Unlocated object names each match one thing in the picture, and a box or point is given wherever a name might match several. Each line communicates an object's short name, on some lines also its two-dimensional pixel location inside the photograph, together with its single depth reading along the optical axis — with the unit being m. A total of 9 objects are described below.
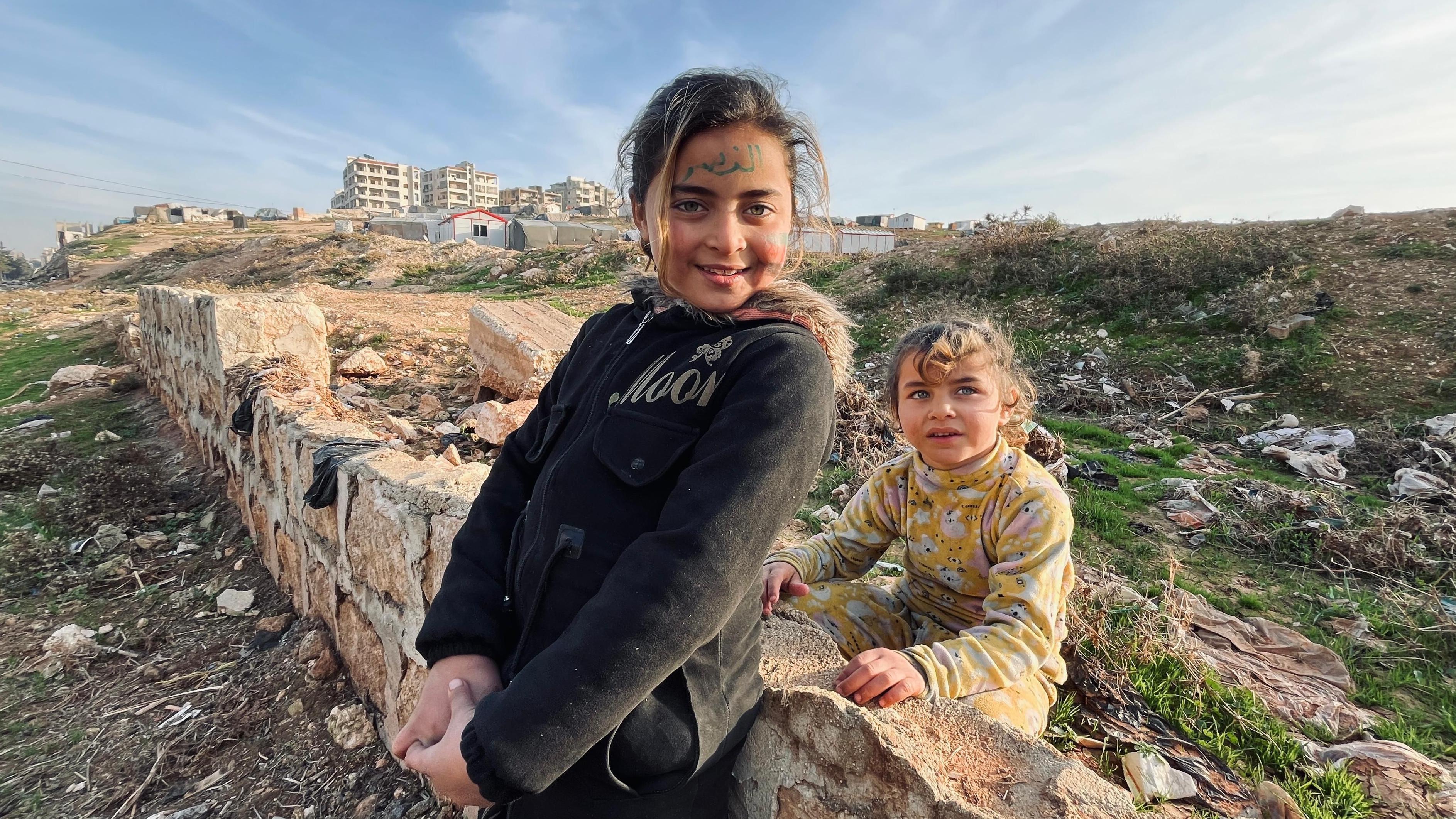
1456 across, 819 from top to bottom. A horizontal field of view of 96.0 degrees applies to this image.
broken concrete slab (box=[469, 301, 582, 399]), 4.66
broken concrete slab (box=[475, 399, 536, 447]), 3.93
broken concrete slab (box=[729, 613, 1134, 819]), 1.02
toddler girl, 1.29
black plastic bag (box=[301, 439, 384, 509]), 2.58
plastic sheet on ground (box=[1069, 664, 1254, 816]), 1.68
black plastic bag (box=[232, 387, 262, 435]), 3.63
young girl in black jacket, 0.85
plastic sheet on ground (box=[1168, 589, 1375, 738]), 2.24
